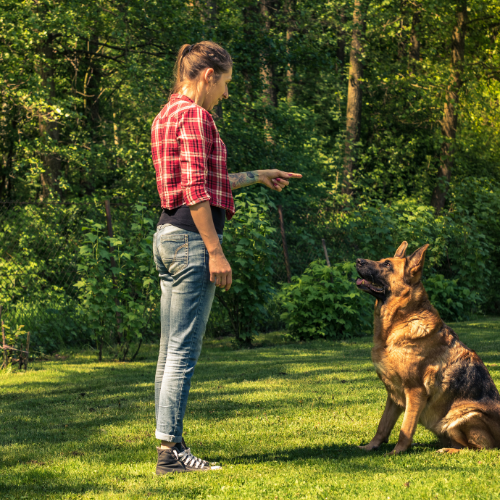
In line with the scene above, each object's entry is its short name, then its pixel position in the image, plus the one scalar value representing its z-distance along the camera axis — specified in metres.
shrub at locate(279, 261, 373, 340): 10.17
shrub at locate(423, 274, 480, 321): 12.67
